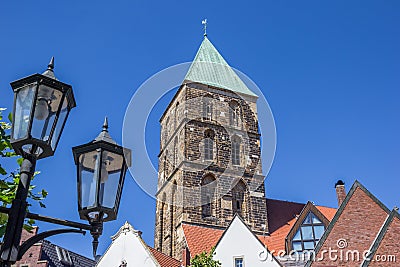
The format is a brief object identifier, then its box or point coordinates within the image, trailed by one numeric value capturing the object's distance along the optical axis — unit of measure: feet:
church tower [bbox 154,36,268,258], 91.40
